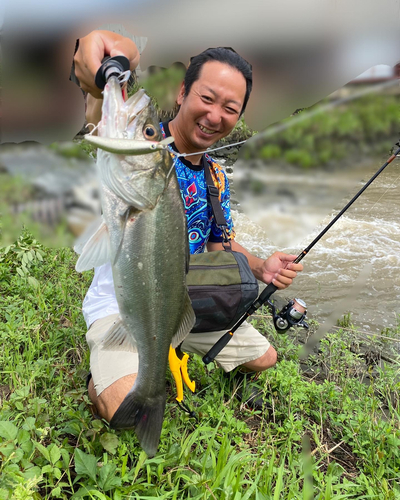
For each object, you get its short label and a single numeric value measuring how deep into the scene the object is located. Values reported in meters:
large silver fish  0.72
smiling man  0.90
